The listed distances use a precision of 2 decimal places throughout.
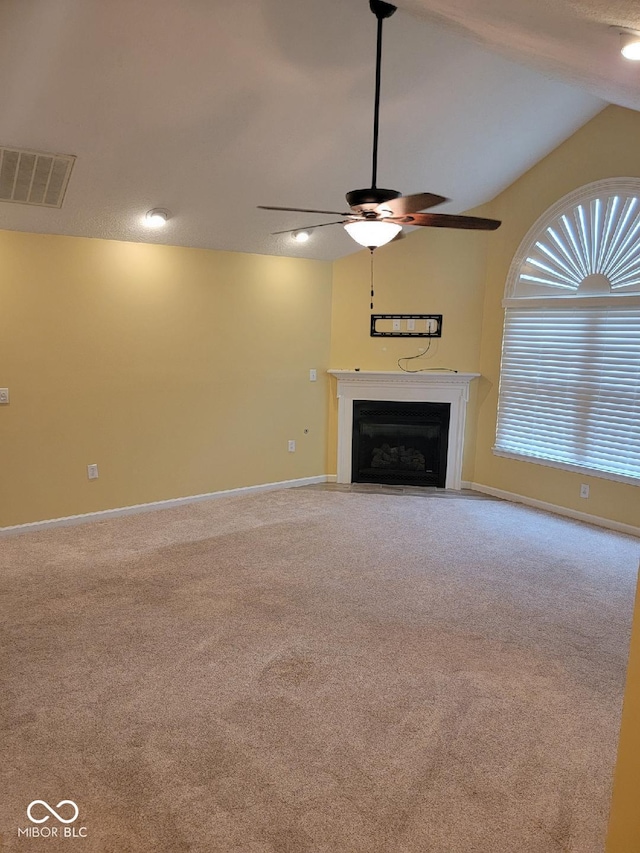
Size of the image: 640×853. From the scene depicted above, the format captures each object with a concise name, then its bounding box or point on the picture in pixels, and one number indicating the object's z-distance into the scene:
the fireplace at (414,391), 5.59
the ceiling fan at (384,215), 2.49
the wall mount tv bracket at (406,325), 5.58
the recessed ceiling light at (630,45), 1.90
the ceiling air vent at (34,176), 3.16
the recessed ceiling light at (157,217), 4.08
